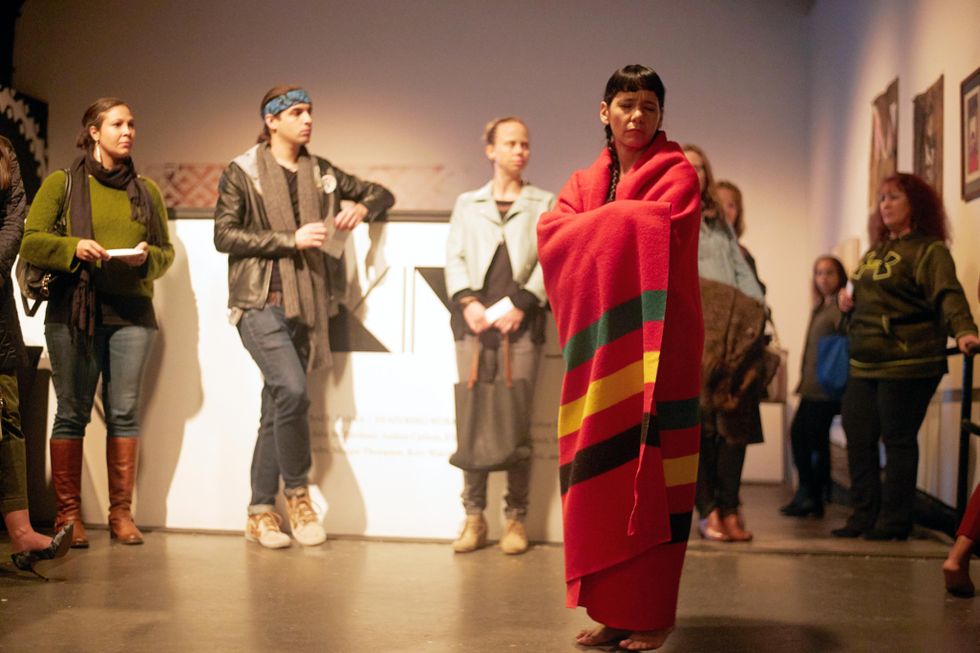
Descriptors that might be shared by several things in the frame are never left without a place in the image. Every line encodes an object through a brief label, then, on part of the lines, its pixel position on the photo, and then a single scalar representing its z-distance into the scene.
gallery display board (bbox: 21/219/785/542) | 4.50
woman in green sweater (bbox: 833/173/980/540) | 4.55
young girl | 5.77
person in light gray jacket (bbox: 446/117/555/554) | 4.25
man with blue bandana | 4.21
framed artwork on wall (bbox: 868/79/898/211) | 6.22
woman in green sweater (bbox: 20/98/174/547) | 4.11
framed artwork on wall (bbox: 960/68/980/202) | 4.64
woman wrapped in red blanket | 2.69
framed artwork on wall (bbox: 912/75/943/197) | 5.27
